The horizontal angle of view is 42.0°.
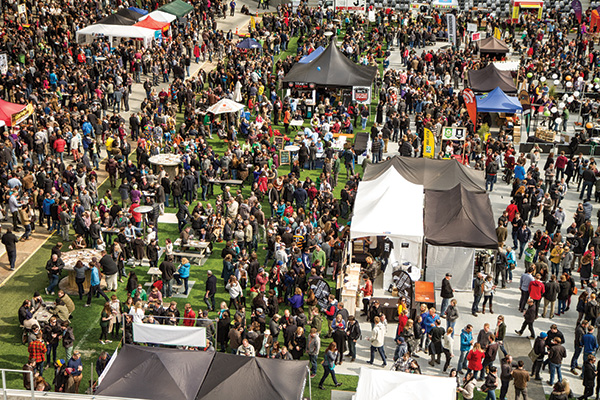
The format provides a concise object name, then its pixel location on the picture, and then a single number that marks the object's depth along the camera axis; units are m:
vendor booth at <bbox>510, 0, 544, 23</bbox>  55.88
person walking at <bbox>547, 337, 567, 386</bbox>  18.03
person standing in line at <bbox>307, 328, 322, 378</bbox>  18.31
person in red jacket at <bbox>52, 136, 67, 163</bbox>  29.06
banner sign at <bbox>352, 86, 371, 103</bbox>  36.50
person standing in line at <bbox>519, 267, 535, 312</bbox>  21.00
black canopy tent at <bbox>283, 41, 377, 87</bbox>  36.88
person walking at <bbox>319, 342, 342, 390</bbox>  17.97
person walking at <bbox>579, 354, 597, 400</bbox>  17.47
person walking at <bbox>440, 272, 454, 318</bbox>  20.78
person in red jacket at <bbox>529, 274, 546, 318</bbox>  20.72
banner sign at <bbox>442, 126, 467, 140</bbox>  31.17
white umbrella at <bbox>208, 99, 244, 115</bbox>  33.08
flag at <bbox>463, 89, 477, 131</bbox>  33.38
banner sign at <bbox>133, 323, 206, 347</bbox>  17.81
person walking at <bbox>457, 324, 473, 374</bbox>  18.45
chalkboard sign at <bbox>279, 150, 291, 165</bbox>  31.27
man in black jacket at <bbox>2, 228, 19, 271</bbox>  22.64
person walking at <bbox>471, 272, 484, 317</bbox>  20.89
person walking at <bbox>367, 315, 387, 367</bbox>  18.77
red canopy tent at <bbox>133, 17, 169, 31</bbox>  42.62
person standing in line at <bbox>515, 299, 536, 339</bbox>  19.91
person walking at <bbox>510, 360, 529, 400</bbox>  17.25
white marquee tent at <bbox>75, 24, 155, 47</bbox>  40.78
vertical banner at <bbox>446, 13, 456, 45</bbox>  47.44
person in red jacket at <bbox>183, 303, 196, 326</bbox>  19.23
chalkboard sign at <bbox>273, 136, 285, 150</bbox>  32.20
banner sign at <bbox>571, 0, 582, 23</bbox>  55.91
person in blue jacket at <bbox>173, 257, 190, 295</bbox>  21.76
